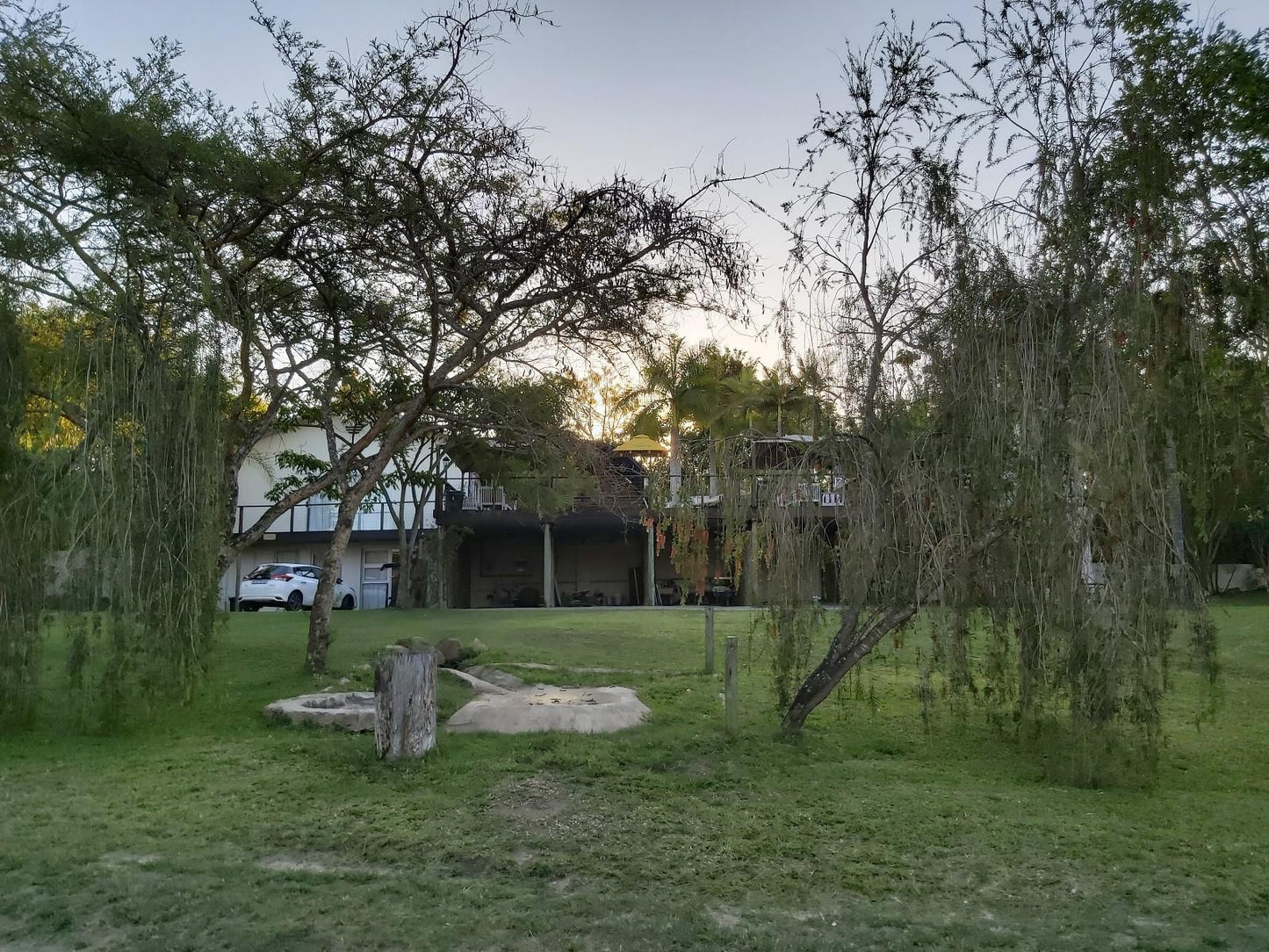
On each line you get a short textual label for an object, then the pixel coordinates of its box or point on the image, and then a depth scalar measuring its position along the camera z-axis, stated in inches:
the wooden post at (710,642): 509.4
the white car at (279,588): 1085.1
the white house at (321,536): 1264.8
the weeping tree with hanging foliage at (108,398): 304.8
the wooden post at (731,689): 335.6
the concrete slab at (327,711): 355.9
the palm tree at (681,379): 463.2
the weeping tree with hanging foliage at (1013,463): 267.3
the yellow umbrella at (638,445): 743.7
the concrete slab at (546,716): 346.3
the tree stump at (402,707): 298.2
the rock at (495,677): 462.0
